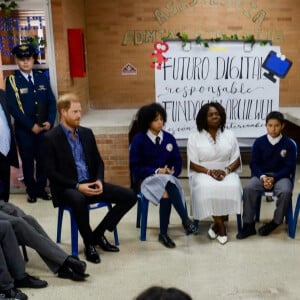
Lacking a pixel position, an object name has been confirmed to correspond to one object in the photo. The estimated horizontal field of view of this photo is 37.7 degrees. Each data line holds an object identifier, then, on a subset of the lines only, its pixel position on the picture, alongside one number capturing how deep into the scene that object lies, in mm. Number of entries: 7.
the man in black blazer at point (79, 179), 3070
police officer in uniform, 4086
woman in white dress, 3318
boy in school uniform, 3365
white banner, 4262
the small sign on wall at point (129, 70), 5332
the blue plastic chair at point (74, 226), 3084
